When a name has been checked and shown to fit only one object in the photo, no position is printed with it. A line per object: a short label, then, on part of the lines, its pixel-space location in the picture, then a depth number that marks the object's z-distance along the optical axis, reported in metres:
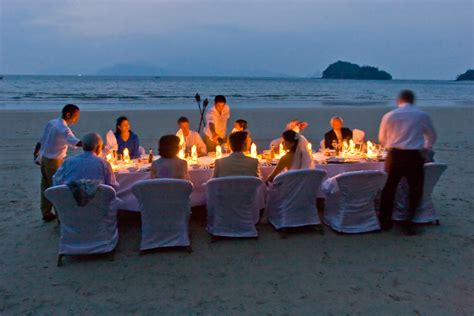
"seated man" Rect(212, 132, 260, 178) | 4.96
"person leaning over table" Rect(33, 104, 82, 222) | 5.50
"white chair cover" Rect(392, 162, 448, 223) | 5.35
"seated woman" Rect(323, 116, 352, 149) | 7.41
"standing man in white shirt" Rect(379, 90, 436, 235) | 5.12
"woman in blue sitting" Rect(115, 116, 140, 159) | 6.68
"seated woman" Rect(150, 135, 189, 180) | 4.81
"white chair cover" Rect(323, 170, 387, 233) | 5.02
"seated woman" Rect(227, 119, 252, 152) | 7.17
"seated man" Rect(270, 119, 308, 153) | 6.65
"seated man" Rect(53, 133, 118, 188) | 4.50
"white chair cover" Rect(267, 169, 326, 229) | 5.00
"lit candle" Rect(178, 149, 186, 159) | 5.91
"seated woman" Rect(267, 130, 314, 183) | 5.23
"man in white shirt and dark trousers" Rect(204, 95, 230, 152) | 8.13
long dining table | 5.25
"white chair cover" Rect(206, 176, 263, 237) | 4.75
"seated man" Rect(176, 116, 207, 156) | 7.32
